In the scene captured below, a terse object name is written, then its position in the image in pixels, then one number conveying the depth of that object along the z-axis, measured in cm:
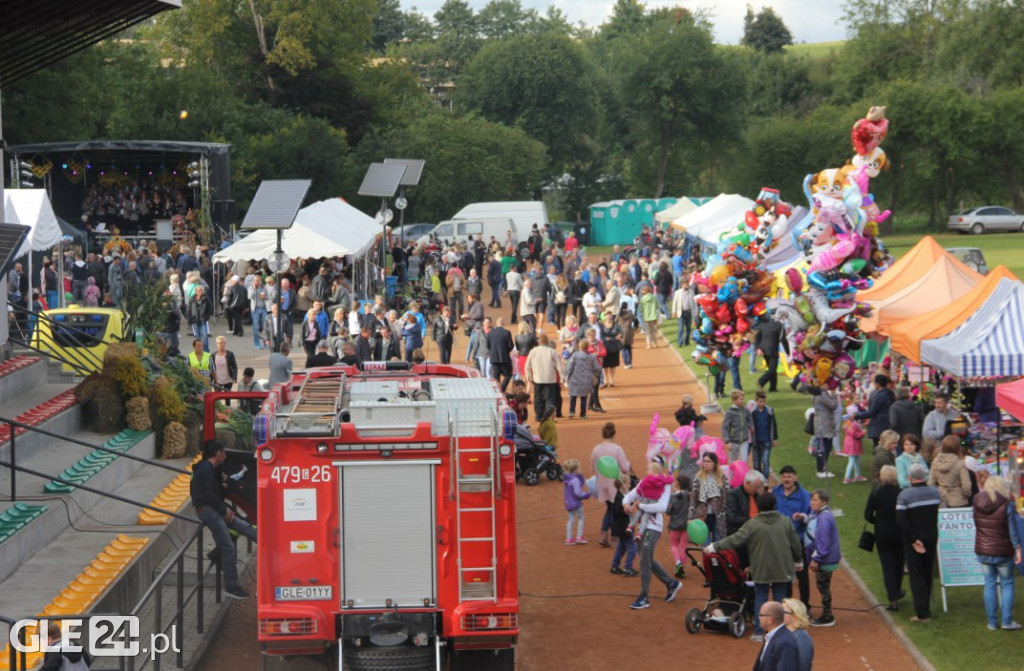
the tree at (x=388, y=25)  11869
